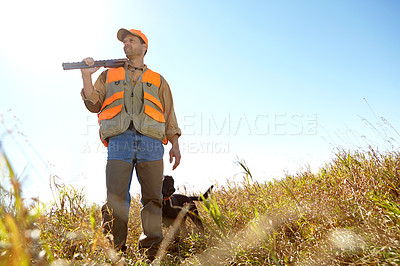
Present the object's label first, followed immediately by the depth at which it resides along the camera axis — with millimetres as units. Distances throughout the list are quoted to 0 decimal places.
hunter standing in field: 2945
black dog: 3531
